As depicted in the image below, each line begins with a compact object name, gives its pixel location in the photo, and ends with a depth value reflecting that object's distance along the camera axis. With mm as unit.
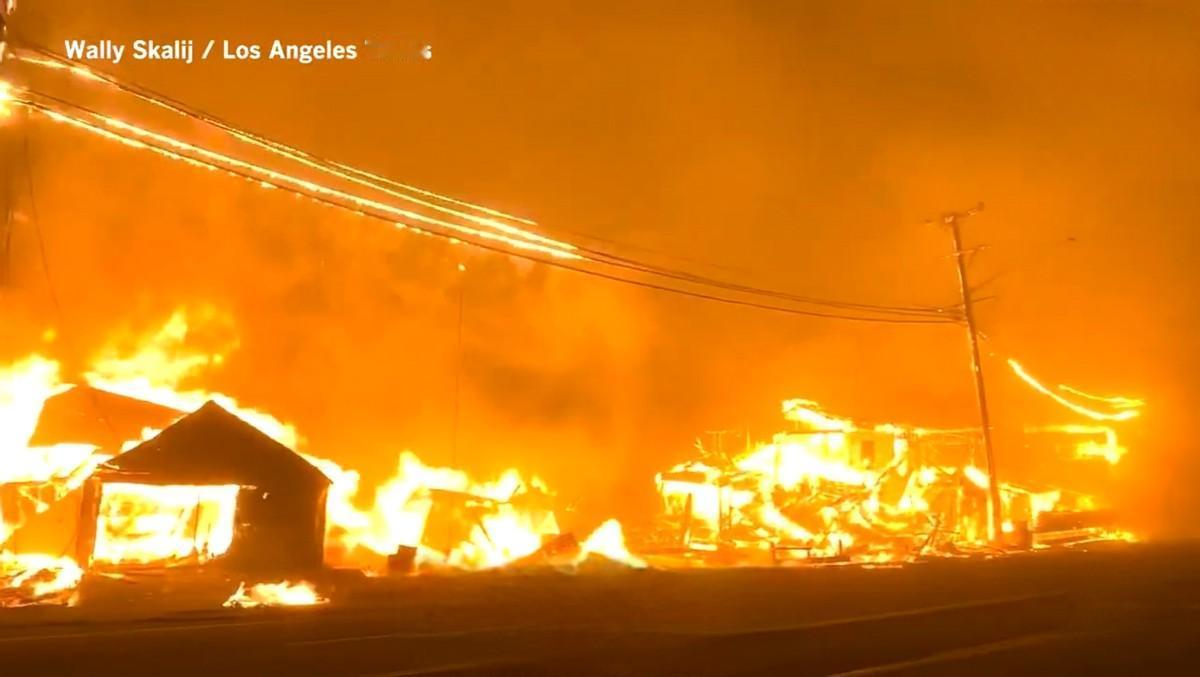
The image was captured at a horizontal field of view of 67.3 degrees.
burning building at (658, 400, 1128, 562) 32938
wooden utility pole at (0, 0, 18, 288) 13758
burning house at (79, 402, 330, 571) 20922
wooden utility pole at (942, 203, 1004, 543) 30953
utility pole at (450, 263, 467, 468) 37375
